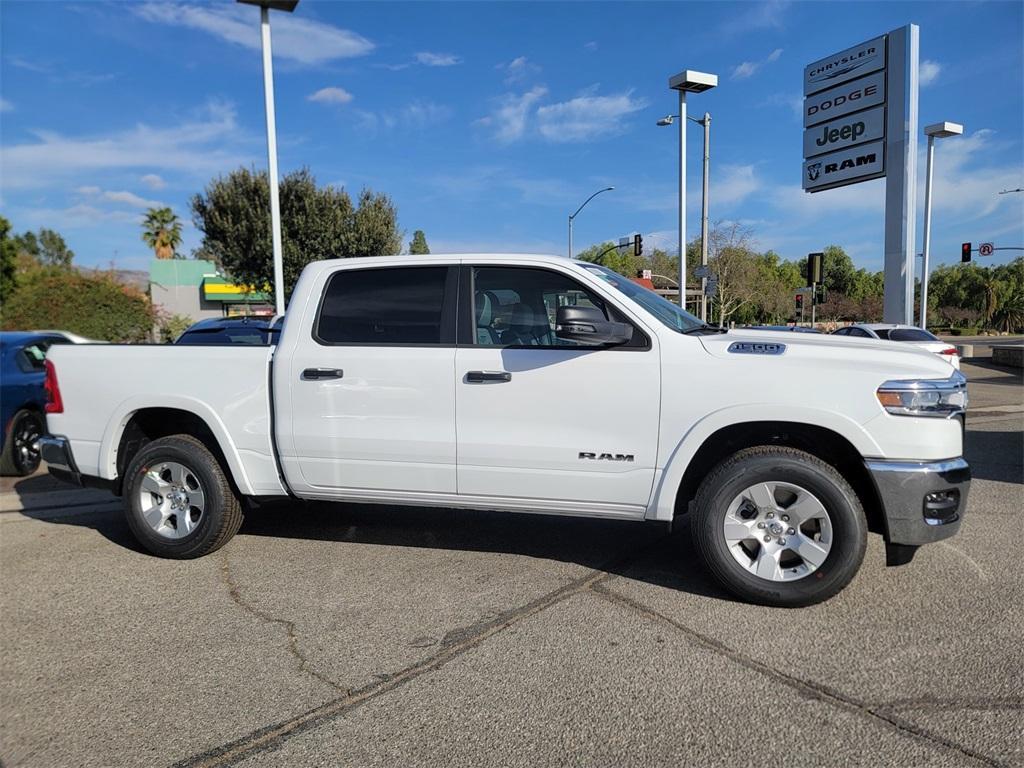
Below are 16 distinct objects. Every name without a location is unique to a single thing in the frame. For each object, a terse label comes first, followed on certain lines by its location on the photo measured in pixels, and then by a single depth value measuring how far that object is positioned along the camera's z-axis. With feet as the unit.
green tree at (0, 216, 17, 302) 149.48
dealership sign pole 48.32
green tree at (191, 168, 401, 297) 92.73
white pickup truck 11.94
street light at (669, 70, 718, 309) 62.85
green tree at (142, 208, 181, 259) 226.58
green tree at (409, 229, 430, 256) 311.47
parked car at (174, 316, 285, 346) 26.48
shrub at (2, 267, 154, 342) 75.05
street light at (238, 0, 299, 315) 41.16
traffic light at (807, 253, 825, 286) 56.44
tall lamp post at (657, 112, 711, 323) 81.25
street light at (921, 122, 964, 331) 90.33
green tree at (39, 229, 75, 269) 346.66
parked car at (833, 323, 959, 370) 41.29
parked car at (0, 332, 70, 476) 25.21
